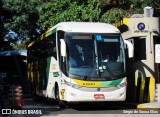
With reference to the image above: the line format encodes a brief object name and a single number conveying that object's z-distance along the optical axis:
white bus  17.91
